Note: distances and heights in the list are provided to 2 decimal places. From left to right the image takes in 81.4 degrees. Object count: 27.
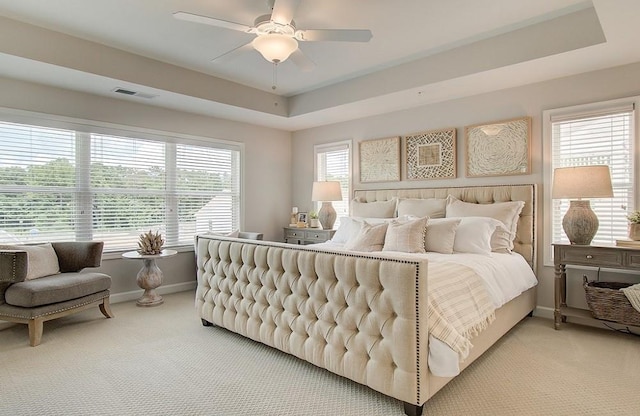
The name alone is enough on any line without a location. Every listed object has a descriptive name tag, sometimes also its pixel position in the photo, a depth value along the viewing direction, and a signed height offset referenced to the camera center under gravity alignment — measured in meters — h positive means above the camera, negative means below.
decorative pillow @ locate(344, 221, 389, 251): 3.74 -0.31
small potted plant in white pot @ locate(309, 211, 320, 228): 5.75 -0.20
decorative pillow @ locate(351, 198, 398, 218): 4.80 -0.01
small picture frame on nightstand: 6.16 -0.15
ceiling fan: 2.56 +1.27
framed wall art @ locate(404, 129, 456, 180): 4.55 +0.68
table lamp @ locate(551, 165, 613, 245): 3.24 +0.14
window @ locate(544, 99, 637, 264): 3.47 +0.55
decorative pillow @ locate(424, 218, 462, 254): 3.47 -0.26
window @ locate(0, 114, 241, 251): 3.93 +0.27
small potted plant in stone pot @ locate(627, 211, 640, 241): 3.15 -0.16
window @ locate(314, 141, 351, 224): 5.73 +0.66
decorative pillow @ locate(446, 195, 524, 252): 3.67 -0.06
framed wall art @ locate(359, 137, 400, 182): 5.07 +0.68
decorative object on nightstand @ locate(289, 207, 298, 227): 6.06 -0.15
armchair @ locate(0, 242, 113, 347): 3.14 -0.73
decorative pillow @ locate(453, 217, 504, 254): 3.44 -0.26
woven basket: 3.09 -0.82
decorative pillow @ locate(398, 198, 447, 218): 4.29 +0.01
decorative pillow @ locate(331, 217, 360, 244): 4.33 -0.26
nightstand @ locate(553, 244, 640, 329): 3.07 -0.46
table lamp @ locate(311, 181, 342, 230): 5.37 +0.16
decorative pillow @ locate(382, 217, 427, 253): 3.49 -0.28
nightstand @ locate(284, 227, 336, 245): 5.33 -0.40
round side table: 4.32 -0.81
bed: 2.04 -0.68
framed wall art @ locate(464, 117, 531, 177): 3.98 +0.67
